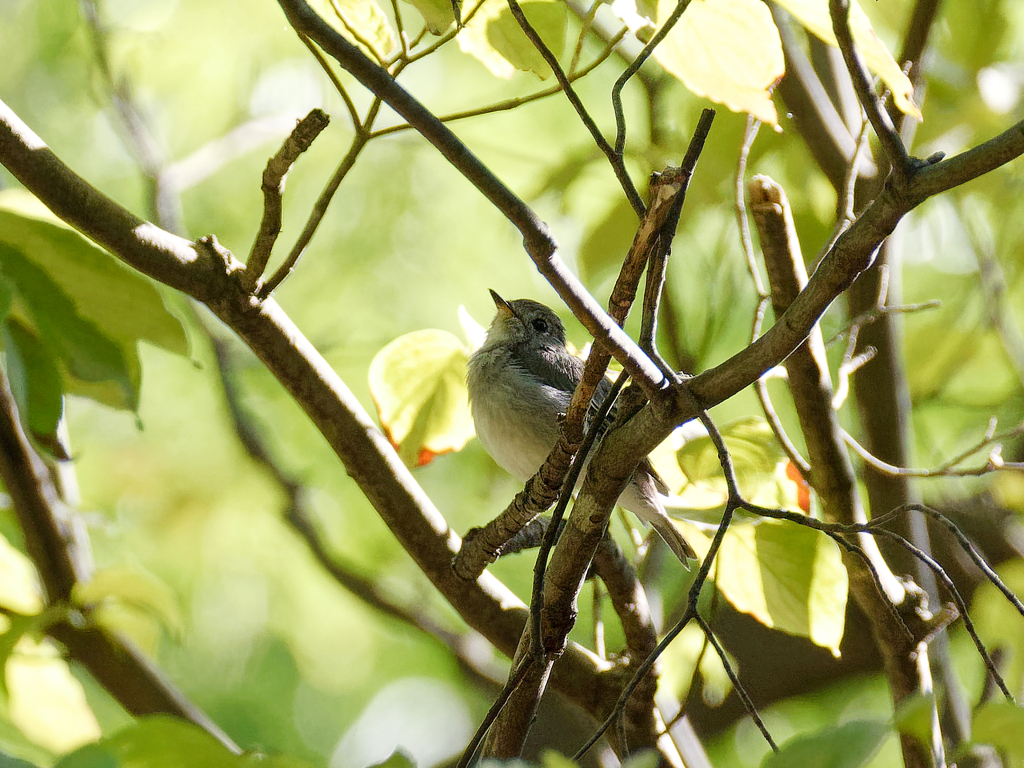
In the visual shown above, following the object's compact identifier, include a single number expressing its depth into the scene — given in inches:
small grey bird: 260.4
